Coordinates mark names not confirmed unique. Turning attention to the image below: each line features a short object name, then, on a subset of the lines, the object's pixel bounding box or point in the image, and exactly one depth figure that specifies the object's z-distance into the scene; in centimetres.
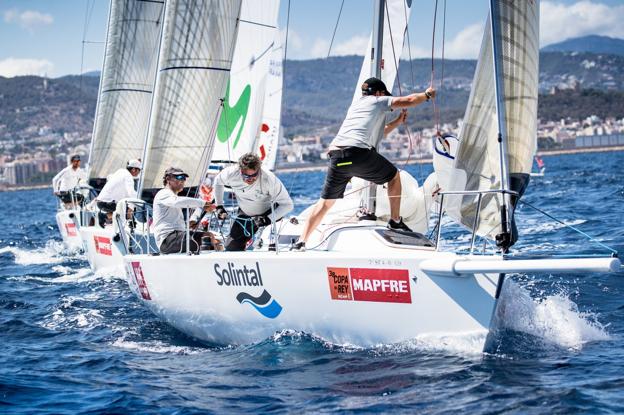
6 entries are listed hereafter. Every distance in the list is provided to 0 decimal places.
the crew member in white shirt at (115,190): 2069
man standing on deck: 1180
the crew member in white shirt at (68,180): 2761
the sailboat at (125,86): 2648
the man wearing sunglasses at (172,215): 1291
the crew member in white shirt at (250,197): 1243
